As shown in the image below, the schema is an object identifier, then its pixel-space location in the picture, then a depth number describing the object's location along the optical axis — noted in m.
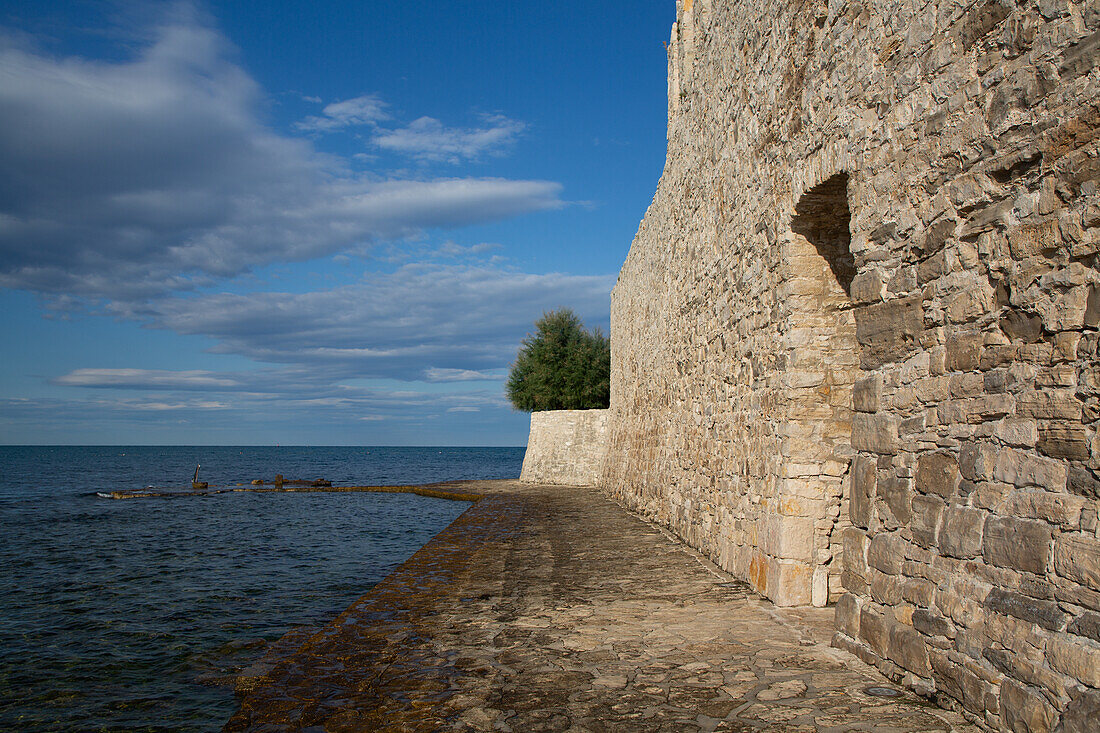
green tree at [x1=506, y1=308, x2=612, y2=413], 28.17
